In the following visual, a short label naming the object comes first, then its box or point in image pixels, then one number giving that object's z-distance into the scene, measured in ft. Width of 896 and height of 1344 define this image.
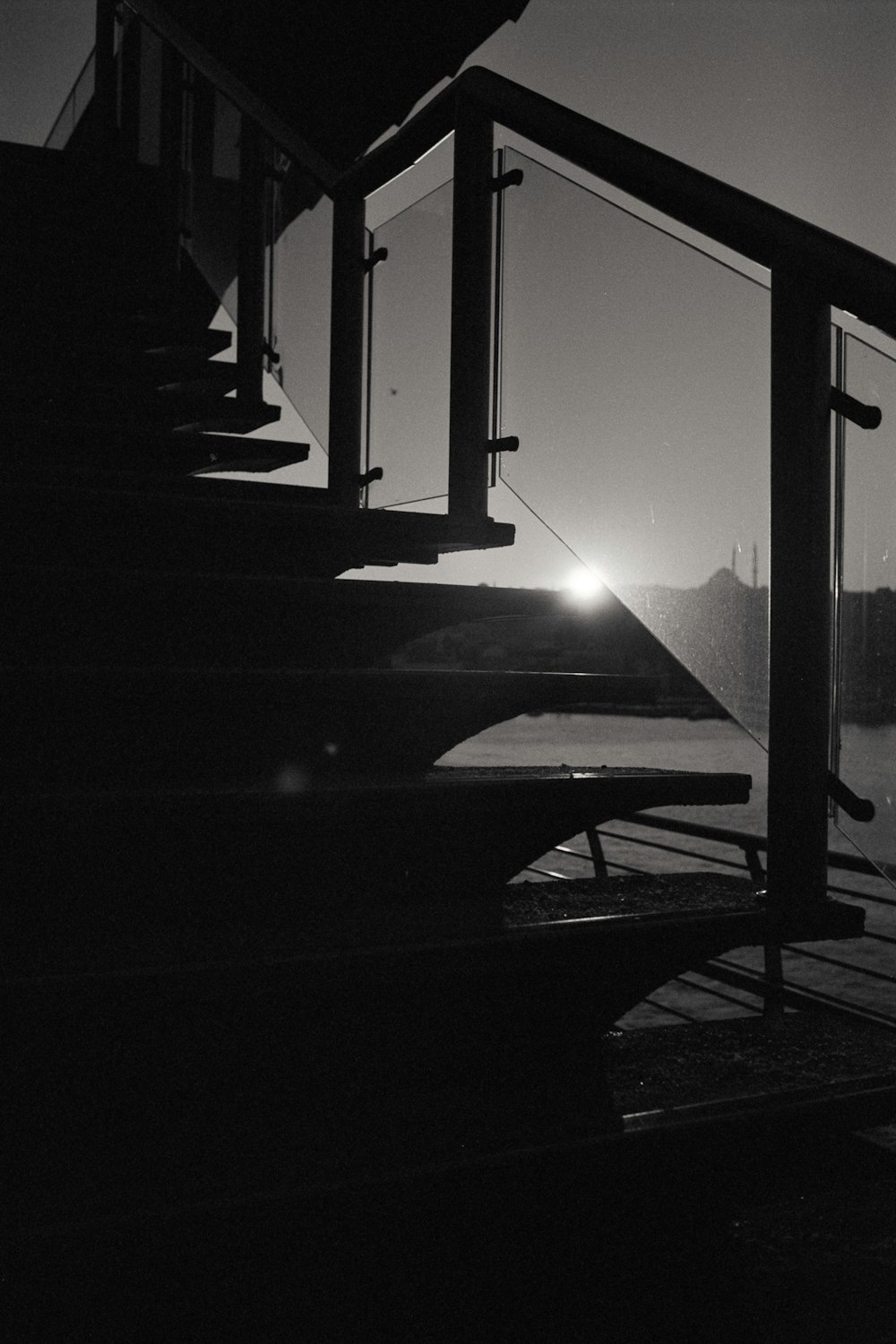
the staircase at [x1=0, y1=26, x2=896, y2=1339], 3.39
